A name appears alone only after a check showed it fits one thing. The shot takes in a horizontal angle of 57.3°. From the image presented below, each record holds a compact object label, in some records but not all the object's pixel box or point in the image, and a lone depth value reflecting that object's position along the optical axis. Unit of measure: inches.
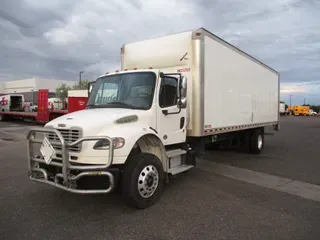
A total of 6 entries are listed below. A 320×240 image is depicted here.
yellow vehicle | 3107.8
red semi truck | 823.1
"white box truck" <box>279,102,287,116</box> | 2866.6
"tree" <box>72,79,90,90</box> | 2845.7
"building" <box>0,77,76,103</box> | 3275.1
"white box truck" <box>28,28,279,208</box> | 184.7
